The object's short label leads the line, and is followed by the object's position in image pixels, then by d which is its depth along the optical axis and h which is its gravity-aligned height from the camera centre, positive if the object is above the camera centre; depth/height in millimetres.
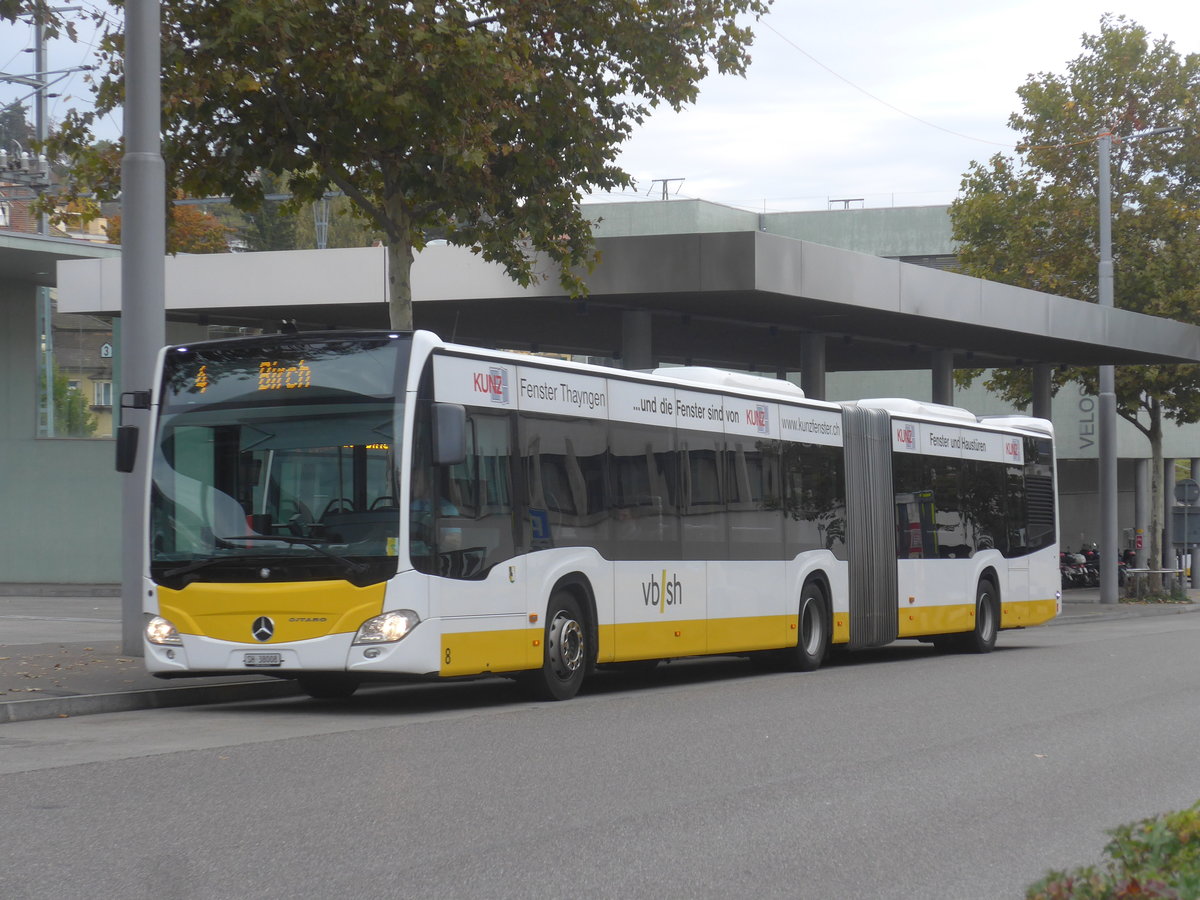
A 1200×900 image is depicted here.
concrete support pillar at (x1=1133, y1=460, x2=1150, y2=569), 52750 +199
